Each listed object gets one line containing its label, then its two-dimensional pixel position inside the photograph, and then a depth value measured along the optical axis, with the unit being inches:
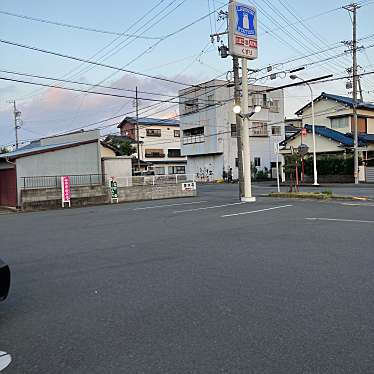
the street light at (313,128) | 1071.9
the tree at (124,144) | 1753.8
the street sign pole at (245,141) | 703.1
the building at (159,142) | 2386.8
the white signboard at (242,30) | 660.1
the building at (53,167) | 762.8
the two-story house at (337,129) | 1371.8
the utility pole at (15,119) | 2020.9
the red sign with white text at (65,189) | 761.3
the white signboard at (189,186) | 980.6
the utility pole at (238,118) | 738.8
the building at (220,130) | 1785.2
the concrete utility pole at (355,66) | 1202.0
